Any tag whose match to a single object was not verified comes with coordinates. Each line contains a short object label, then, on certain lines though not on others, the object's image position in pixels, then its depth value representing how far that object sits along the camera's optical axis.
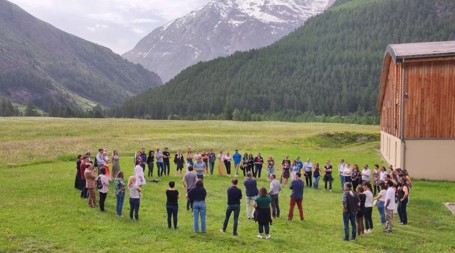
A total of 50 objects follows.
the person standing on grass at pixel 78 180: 27.12
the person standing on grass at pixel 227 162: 37.72
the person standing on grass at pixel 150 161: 34.50
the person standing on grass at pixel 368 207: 19.77
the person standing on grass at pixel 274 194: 21.34
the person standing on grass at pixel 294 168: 32.38
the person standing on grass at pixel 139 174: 22.04
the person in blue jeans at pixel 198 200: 18.38
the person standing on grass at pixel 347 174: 30.76
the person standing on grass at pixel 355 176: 30.02
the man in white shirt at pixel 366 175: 29.43
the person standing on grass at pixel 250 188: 20.95
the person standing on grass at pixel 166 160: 35.41
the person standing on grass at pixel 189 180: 21.73
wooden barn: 36.69
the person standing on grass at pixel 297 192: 21.22
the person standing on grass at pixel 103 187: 21.27
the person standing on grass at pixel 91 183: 21.80
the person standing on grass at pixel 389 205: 19.80
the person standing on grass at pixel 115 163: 29.23
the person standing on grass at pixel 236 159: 37.19
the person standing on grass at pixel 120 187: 20.70
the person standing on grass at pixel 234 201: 18.52
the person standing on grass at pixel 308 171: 33.41
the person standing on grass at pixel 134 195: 20.02
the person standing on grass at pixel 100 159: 28.84
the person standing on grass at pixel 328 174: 32.22
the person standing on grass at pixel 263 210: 18.14
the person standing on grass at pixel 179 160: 35.72
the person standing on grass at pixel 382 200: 20.53
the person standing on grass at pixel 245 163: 36.69
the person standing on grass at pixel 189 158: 35.98
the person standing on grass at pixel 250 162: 36.84
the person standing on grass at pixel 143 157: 34.03
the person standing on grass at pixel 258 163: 36.31
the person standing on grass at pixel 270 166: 33.53
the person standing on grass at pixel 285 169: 33.00
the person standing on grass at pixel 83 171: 25.11
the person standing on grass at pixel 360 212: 19.55
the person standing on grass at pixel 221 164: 37.62
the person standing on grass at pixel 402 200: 21.48
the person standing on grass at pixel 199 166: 31.08
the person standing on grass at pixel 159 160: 35.03
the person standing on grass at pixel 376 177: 28.06
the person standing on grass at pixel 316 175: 32.72
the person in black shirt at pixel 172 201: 18.62
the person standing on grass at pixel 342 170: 31.63
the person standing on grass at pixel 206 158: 38.00
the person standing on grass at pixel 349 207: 18.44
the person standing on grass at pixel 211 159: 38.09
